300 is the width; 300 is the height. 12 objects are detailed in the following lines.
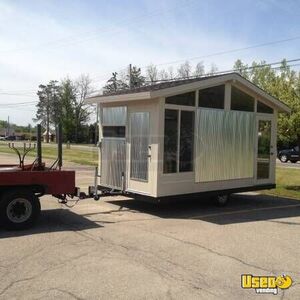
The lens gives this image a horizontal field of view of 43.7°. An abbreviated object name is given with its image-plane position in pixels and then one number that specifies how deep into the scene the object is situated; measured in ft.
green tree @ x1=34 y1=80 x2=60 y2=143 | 267.91
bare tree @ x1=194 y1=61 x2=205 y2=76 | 168.96
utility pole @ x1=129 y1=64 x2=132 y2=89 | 111.60
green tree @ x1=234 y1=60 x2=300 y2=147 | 41.22
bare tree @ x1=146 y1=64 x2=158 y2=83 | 185.92
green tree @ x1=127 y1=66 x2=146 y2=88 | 159.31
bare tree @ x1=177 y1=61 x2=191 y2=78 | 170.62
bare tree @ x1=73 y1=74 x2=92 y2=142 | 235.90
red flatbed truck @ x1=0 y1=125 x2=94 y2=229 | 22.88
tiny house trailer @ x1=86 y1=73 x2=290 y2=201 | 29.05
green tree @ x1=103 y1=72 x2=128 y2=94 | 240.95
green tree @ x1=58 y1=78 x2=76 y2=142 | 229.12
